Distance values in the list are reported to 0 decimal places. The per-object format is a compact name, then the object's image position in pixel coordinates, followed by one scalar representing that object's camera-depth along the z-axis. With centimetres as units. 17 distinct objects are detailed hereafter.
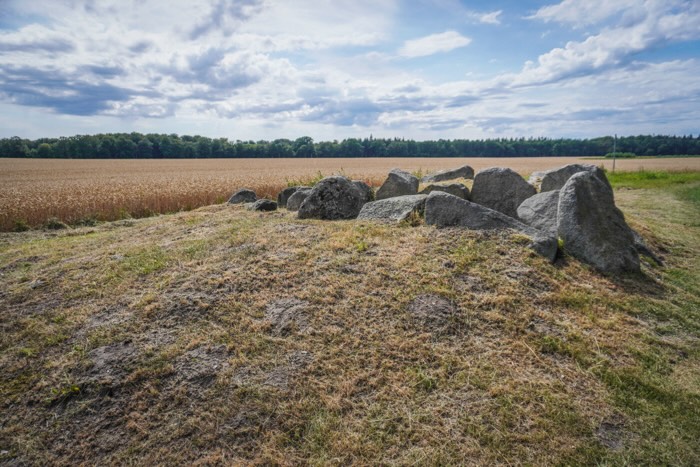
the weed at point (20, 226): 1400
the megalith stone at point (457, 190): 1022
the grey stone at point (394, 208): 826
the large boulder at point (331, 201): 938
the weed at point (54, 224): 1446
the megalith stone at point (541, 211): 809
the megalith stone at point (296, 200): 1129
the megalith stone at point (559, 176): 1166
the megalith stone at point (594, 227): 700
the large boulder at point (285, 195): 1268
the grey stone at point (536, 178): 1485
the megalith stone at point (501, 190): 988
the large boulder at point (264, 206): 1133
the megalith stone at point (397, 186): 1120
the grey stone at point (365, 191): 1076
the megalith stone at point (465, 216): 742
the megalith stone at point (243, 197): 1403
